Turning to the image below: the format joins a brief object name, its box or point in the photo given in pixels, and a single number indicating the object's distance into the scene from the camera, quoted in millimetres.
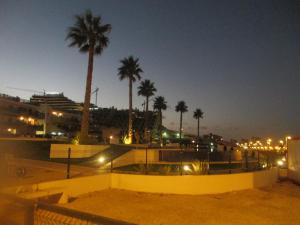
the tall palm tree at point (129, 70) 29663
